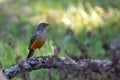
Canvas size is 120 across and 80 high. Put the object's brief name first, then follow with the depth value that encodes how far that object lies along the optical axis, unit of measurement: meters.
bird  11.45
